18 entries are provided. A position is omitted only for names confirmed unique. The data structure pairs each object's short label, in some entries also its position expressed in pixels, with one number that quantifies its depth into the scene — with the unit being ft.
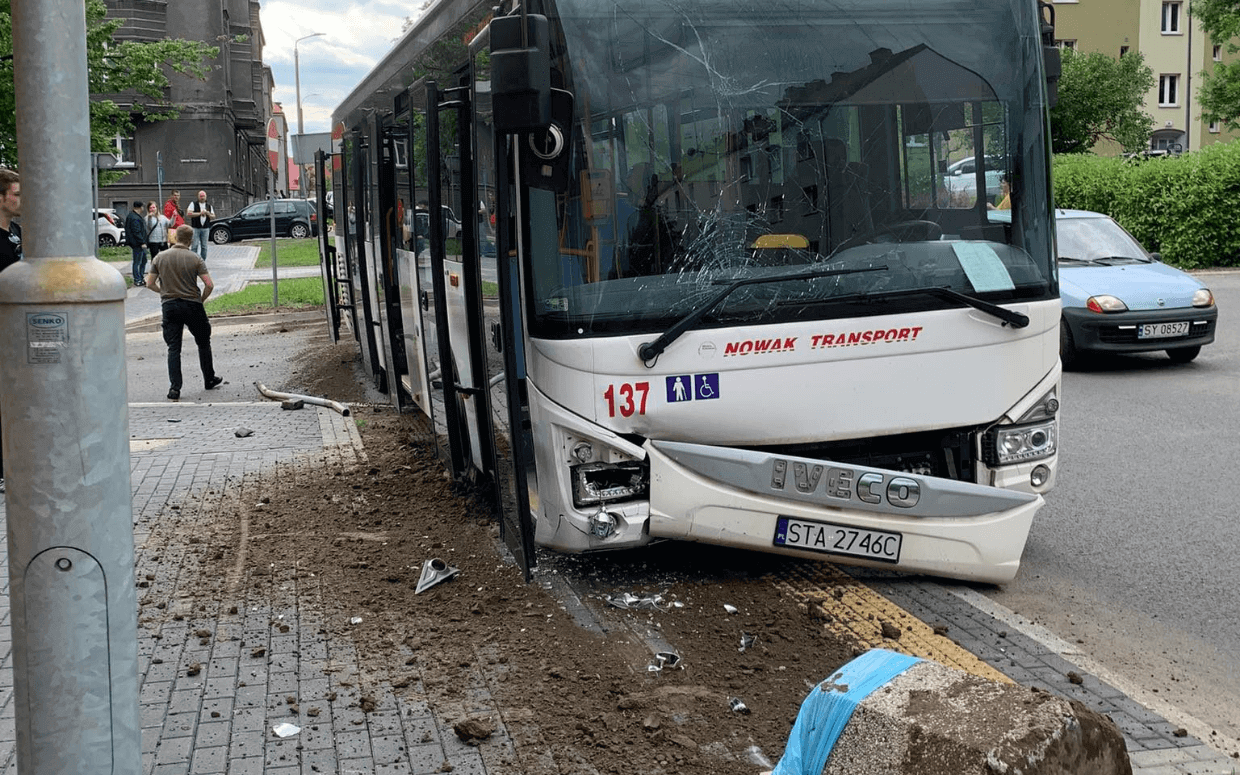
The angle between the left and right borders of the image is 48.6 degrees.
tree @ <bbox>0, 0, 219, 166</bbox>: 109.70
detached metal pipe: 42.34
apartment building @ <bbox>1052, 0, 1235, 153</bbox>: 213.46
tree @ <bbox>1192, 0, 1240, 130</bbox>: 158.51
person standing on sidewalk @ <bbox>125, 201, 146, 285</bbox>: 104.68
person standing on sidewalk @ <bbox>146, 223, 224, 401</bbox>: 47.75
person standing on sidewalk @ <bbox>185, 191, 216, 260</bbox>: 120.02
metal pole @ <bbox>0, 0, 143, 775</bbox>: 10.28
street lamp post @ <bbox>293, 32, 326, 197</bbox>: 243.60
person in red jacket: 115.56
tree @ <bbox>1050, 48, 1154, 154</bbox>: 167.73
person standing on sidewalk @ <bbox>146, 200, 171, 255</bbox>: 107.65
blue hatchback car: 46.24
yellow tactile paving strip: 17.94
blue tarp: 13.03
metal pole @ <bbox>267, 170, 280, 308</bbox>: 85.30
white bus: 19.17
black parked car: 164.86
